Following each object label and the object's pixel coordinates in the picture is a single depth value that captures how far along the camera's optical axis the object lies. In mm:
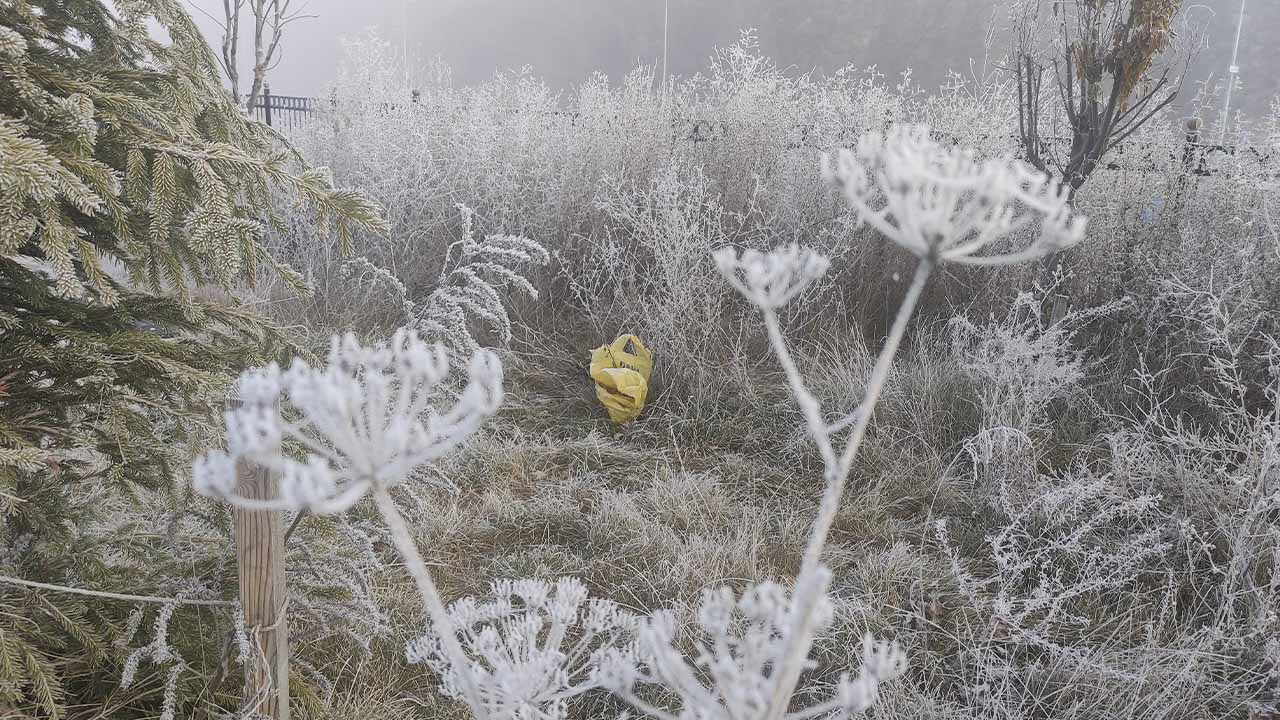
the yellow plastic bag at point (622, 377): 3877
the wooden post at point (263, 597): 1409
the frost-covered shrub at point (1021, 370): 3117
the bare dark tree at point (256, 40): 4773
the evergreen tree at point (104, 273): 1335
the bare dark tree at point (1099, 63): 3424
